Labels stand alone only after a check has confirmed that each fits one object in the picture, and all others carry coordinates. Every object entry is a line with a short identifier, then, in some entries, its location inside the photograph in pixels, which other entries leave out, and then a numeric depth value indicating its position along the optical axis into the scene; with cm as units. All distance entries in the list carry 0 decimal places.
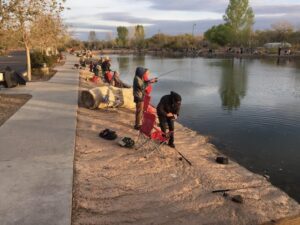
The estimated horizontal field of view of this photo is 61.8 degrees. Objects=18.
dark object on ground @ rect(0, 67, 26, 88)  1138
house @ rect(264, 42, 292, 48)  5879
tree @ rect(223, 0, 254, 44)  6292
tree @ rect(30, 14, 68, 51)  1361
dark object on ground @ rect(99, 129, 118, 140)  630
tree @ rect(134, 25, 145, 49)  9368
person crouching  570
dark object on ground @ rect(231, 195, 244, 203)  430
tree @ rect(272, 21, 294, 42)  6488
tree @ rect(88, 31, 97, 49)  10423
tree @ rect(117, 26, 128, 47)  10318
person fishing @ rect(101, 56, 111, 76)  1427
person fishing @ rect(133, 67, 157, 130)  699
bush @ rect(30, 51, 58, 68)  1836
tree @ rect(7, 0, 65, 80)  969
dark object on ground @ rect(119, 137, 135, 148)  588
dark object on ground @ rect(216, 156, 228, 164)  584
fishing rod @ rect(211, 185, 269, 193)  455
